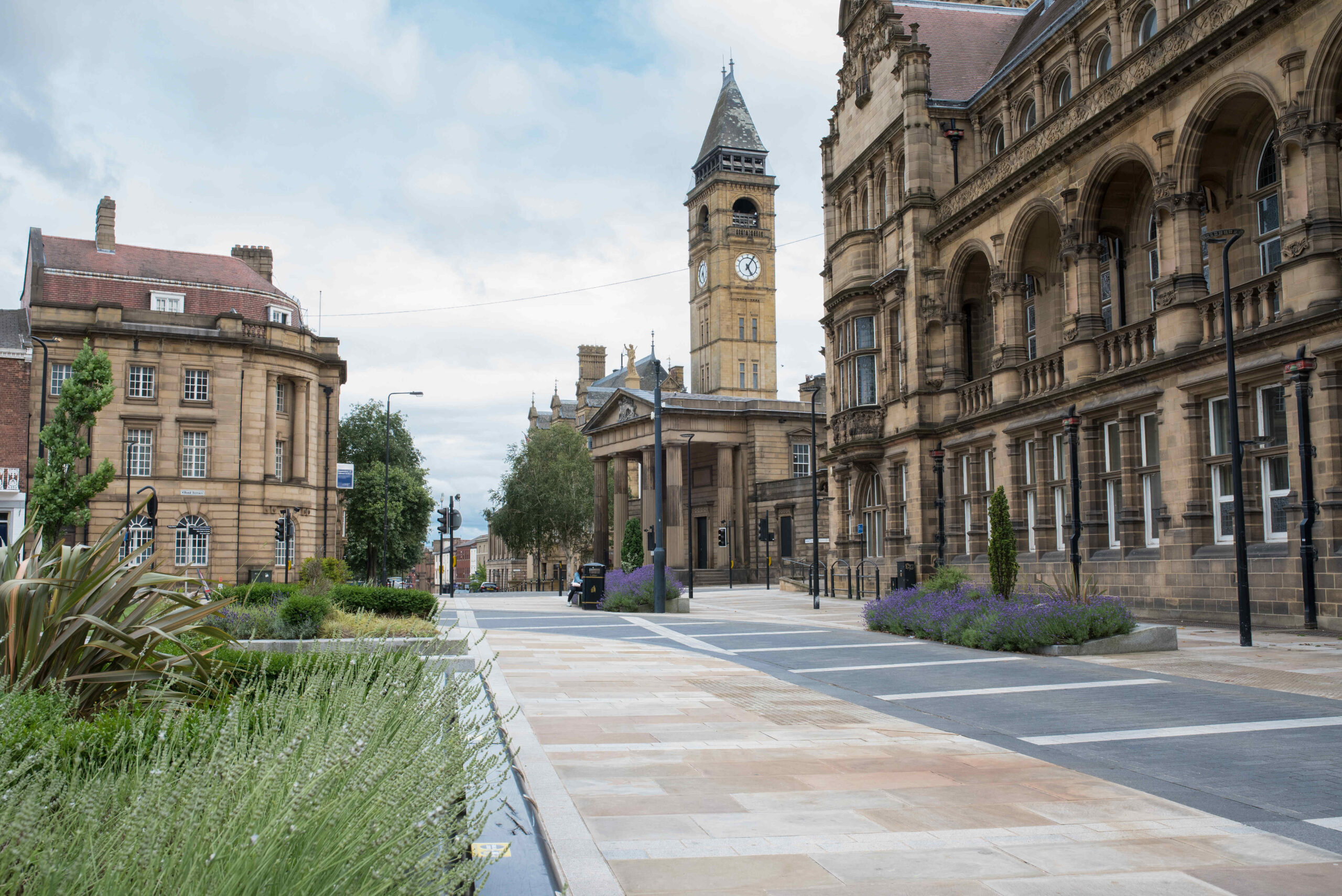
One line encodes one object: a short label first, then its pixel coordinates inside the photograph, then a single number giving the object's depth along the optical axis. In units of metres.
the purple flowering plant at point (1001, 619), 16.17
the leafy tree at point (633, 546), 56.38
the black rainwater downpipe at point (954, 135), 33.41
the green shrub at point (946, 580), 22.55
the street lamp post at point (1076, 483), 24.12
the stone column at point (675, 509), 64.31
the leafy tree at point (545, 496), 80.31
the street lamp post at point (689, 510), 47.10
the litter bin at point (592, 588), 34.47
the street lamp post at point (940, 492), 32.31
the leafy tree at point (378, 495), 68.62
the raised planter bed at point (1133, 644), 15.96
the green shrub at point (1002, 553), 19.89
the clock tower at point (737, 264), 101.88
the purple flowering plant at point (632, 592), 32.22
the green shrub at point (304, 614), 15.02
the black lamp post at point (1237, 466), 16.48
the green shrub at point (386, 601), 18.33
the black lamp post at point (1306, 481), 17.52
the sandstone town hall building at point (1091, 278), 18.81
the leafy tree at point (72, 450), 35.09
